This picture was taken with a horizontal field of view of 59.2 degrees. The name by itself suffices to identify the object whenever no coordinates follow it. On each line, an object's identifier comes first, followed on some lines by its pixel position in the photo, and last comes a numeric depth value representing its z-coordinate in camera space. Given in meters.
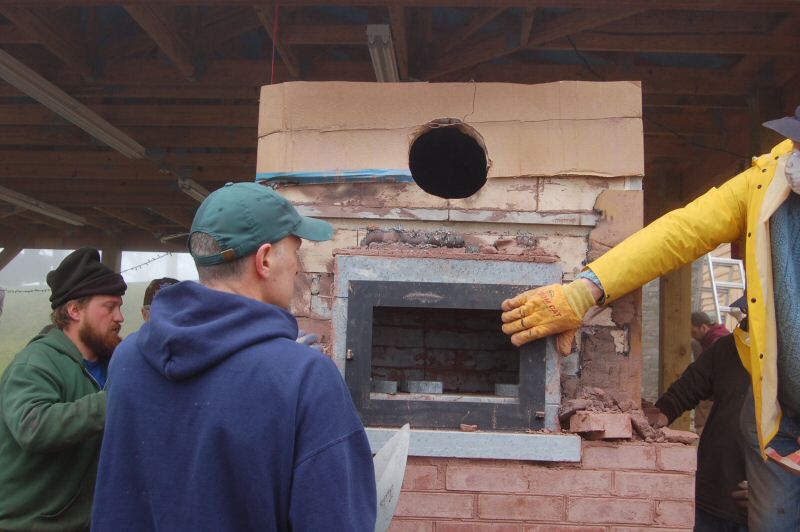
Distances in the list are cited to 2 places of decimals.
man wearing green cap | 1.29
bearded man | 2.19
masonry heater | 2.86
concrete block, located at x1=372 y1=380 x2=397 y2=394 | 2.98
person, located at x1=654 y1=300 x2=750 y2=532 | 3.31
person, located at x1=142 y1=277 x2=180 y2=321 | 3.88
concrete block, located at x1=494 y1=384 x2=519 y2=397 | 2.96
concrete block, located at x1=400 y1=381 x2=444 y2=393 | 3.00
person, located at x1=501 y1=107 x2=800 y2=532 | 2.48
